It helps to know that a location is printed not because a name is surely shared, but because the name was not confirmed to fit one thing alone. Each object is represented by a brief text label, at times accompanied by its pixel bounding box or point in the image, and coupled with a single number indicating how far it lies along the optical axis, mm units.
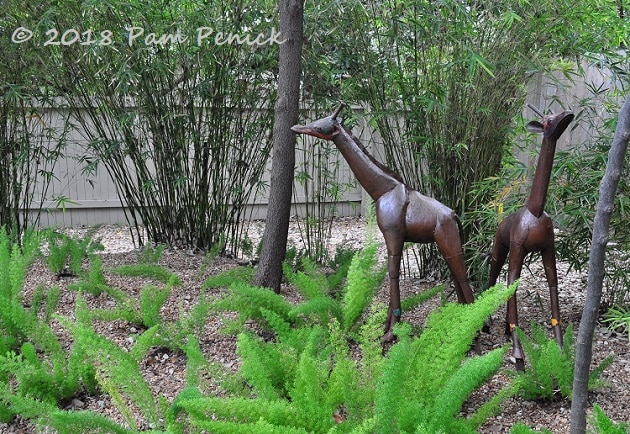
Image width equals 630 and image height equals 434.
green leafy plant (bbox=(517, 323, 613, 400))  2029
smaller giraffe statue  2256
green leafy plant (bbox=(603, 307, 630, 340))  1721
